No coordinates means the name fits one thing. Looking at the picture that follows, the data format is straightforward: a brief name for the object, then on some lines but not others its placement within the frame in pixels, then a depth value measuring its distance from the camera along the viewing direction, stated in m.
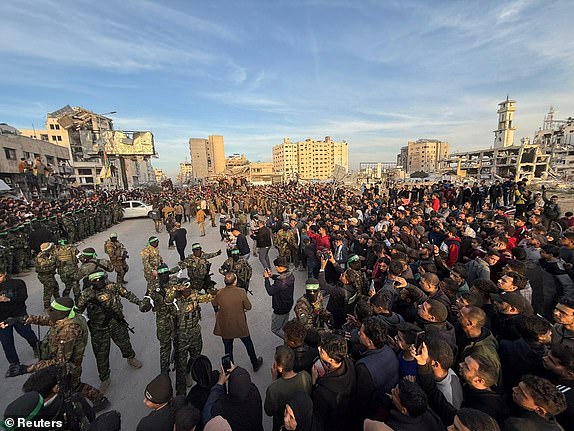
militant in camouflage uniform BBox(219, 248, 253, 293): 5.41
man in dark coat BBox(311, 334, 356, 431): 2.10
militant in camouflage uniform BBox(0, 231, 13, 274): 7.80
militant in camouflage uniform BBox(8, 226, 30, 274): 8.17
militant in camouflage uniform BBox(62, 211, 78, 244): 11.18
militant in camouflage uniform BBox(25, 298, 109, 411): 2.98
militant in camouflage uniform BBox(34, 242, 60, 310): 5.42
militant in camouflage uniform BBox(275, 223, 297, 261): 7.97
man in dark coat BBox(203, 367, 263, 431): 2.05
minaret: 75.00
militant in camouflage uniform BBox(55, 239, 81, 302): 5.83
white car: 18.53
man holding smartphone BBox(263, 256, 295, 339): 4.08
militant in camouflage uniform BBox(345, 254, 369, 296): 4.05
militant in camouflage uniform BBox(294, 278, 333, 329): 3.31
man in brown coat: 3.90
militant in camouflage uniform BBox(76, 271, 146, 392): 3.75
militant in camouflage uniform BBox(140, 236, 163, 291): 6.22
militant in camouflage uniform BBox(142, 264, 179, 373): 3.59
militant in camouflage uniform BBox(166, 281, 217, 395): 3.55
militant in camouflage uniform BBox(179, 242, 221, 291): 5.14
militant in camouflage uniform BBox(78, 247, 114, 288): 5.20
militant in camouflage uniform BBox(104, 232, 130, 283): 6.84
